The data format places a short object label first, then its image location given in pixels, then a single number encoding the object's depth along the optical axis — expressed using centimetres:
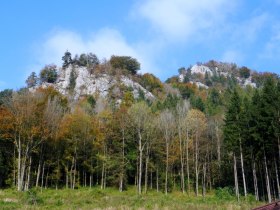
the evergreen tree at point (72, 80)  12162
